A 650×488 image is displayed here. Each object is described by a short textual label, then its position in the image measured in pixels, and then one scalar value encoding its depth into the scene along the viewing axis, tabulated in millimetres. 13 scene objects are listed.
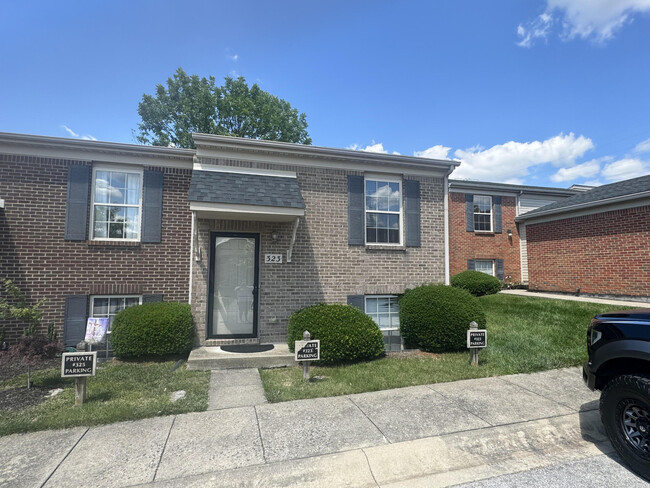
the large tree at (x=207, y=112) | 22203
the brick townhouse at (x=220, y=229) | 6875
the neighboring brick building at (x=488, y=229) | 16031
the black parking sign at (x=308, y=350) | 5438
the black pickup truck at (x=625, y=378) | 3129
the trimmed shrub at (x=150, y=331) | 6406
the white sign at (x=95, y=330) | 5684
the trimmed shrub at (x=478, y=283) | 13664
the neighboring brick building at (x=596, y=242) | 10648
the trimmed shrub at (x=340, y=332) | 6281
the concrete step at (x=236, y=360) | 6277
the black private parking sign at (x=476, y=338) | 6098
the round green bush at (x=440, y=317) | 7109
